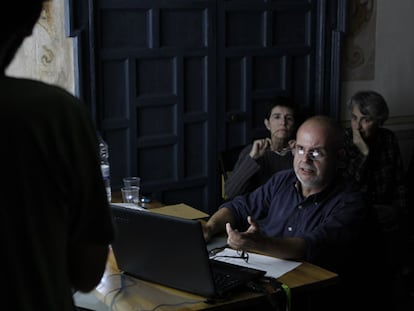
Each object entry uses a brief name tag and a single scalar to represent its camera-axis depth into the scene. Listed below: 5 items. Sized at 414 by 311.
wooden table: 2.07
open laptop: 2.08
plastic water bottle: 3.63
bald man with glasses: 2.44
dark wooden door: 4.05
